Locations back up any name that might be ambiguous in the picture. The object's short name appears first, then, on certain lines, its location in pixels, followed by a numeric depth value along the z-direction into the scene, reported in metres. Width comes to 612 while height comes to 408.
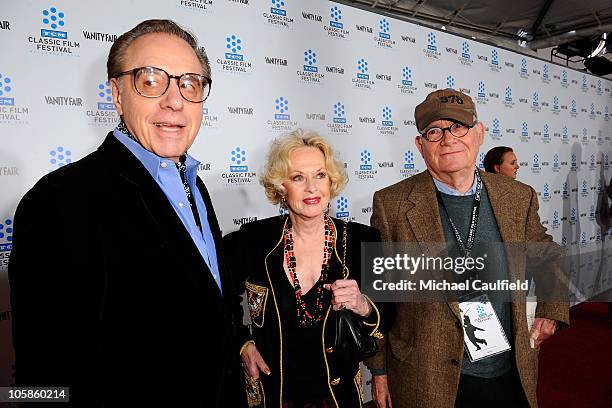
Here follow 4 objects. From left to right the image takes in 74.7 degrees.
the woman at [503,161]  4.10
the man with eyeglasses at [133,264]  0.89
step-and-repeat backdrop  2.12
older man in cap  1.58
